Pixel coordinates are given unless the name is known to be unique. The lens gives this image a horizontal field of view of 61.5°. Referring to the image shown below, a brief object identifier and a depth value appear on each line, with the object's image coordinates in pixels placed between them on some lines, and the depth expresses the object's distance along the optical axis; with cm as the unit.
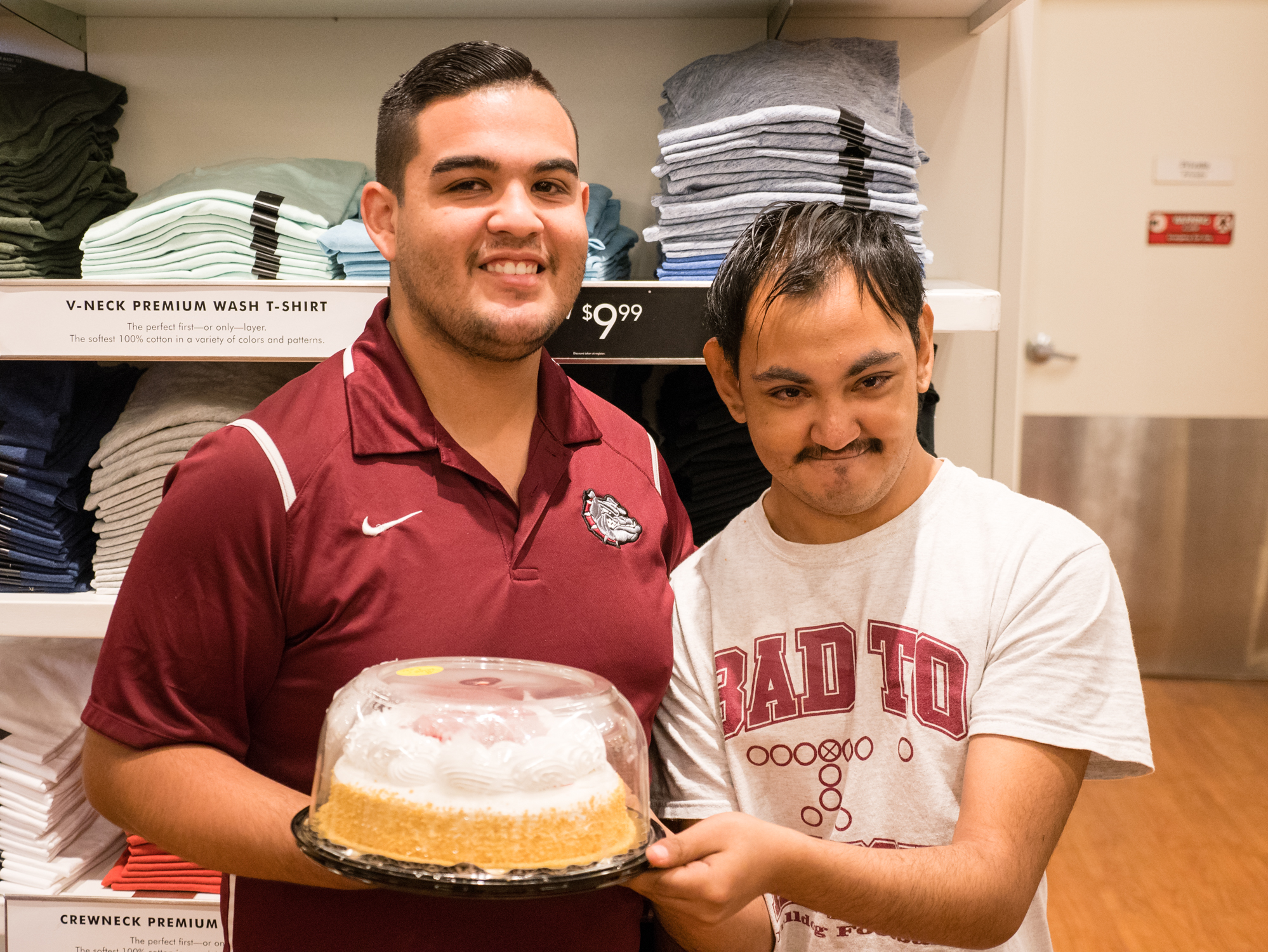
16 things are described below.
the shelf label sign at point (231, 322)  167
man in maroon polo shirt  115
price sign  165
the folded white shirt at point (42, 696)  194
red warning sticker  430
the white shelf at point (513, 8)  203
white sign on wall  424
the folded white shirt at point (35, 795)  192
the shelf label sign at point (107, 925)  184
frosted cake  90
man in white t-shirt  111
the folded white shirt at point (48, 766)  193
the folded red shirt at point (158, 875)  187
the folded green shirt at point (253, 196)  179
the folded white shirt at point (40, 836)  192
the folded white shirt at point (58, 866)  191
